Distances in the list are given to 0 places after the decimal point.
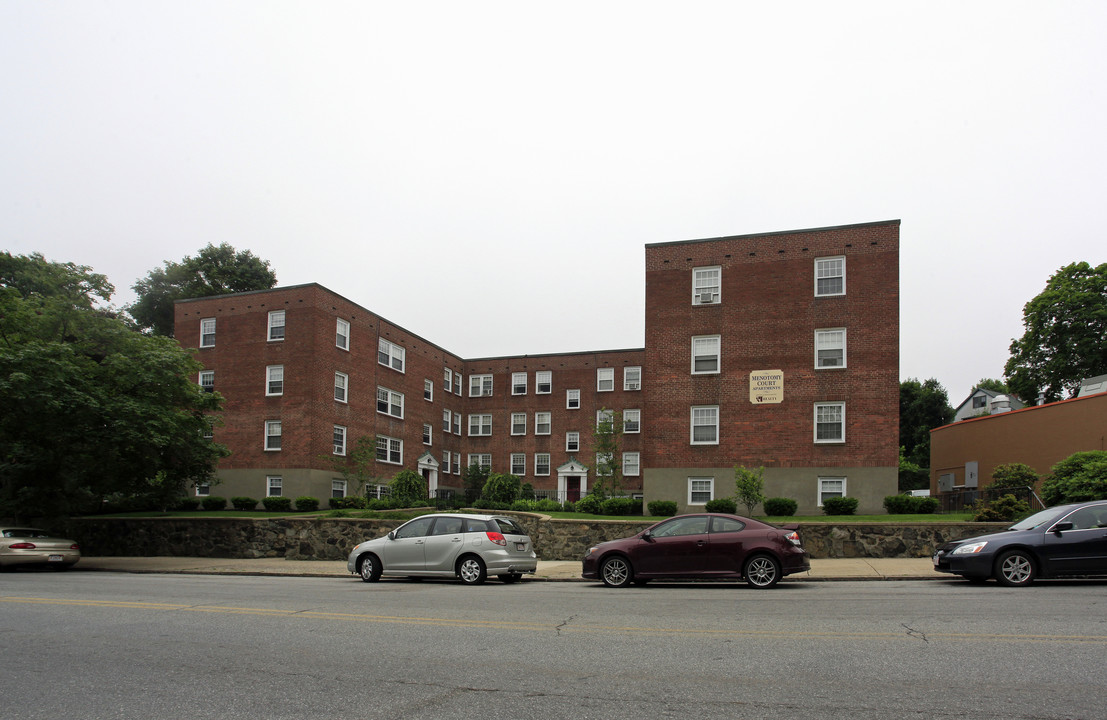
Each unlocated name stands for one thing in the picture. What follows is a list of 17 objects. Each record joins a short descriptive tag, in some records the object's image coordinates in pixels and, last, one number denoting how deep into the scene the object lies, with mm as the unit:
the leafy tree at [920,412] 76125
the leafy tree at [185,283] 57344
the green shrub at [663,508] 29016
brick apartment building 30312
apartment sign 31134
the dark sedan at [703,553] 15109
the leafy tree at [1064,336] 49875
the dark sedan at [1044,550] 14078
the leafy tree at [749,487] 27328
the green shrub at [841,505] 27562
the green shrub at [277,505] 35156
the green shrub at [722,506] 27594
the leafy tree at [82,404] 22953
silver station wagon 17281
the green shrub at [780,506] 27734
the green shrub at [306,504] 35156
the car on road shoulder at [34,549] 21516
